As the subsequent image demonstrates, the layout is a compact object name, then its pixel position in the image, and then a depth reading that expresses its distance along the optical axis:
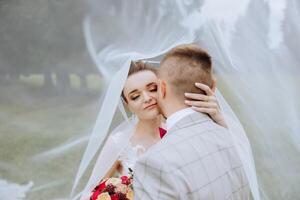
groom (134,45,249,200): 1.58
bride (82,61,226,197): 2.54
